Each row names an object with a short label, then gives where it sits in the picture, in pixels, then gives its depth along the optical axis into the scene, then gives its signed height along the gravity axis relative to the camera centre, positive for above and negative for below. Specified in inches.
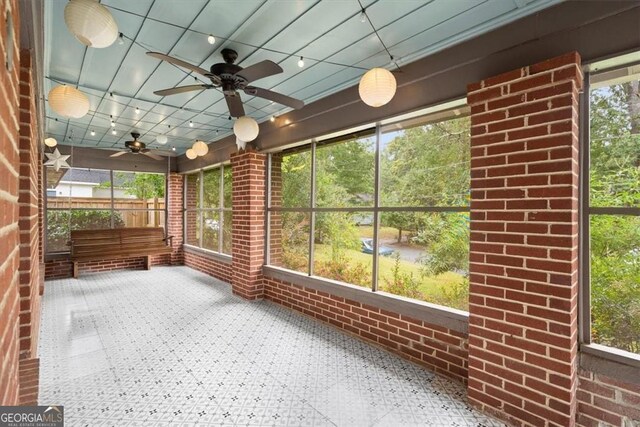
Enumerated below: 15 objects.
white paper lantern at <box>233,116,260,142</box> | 122.0 +34.4
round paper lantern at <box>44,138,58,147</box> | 180.2 +42.8
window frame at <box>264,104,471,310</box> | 107.2 +6.7
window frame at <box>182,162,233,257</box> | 241.0 +2.3
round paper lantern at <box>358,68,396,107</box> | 82.3 +34.8
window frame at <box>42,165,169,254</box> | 237.0 +2.8
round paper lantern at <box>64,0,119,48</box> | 57.4 +37.6
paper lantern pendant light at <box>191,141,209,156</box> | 170.7 +36.6
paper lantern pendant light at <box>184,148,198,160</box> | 180.5 +36.0
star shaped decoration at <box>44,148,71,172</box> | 217.8 +38.3
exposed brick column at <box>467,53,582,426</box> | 72.6 -8.3
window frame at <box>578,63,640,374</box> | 78.1 -2.6
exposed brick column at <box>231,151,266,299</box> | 181.8 -6.2
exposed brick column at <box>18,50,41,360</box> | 72.7 +1.1
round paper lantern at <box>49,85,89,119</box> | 87.4 +32.8
